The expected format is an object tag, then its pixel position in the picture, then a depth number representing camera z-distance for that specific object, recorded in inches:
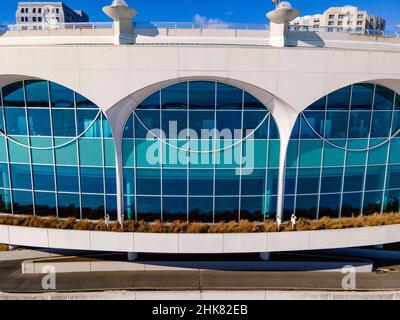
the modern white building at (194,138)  573.3
